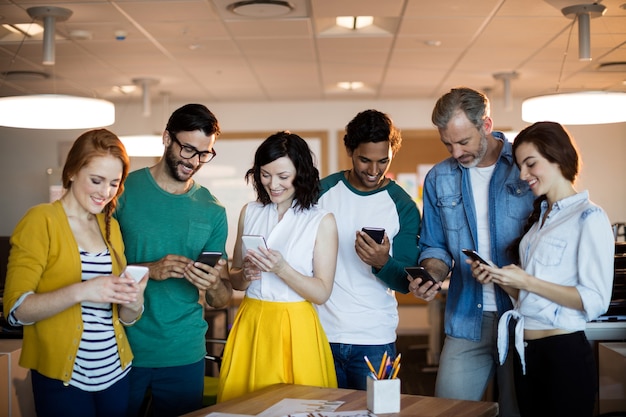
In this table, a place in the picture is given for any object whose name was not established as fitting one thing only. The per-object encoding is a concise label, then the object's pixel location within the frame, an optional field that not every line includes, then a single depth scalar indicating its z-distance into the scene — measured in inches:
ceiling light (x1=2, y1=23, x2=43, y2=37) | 206.8
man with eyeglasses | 99.3
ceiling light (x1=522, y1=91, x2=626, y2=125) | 158.6
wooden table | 84.0
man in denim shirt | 105.9
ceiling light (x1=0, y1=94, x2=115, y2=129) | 153.2
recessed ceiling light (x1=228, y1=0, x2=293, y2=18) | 185.8
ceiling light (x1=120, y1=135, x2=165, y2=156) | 244.8
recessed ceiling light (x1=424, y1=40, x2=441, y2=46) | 227.5
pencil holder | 82.8
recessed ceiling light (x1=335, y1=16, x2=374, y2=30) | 216.8
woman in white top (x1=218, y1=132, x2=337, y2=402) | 96.7
